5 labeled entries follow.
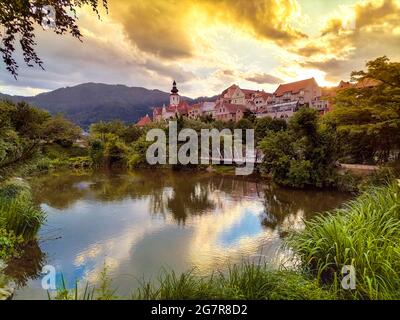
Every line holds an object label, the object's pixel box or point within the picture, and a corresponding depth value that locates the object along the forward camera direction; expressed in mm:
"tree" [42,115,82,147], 21922
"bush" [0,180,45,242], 5074
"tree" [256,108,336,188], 11203
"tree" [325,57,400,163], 8086
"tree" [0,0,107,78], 2541
